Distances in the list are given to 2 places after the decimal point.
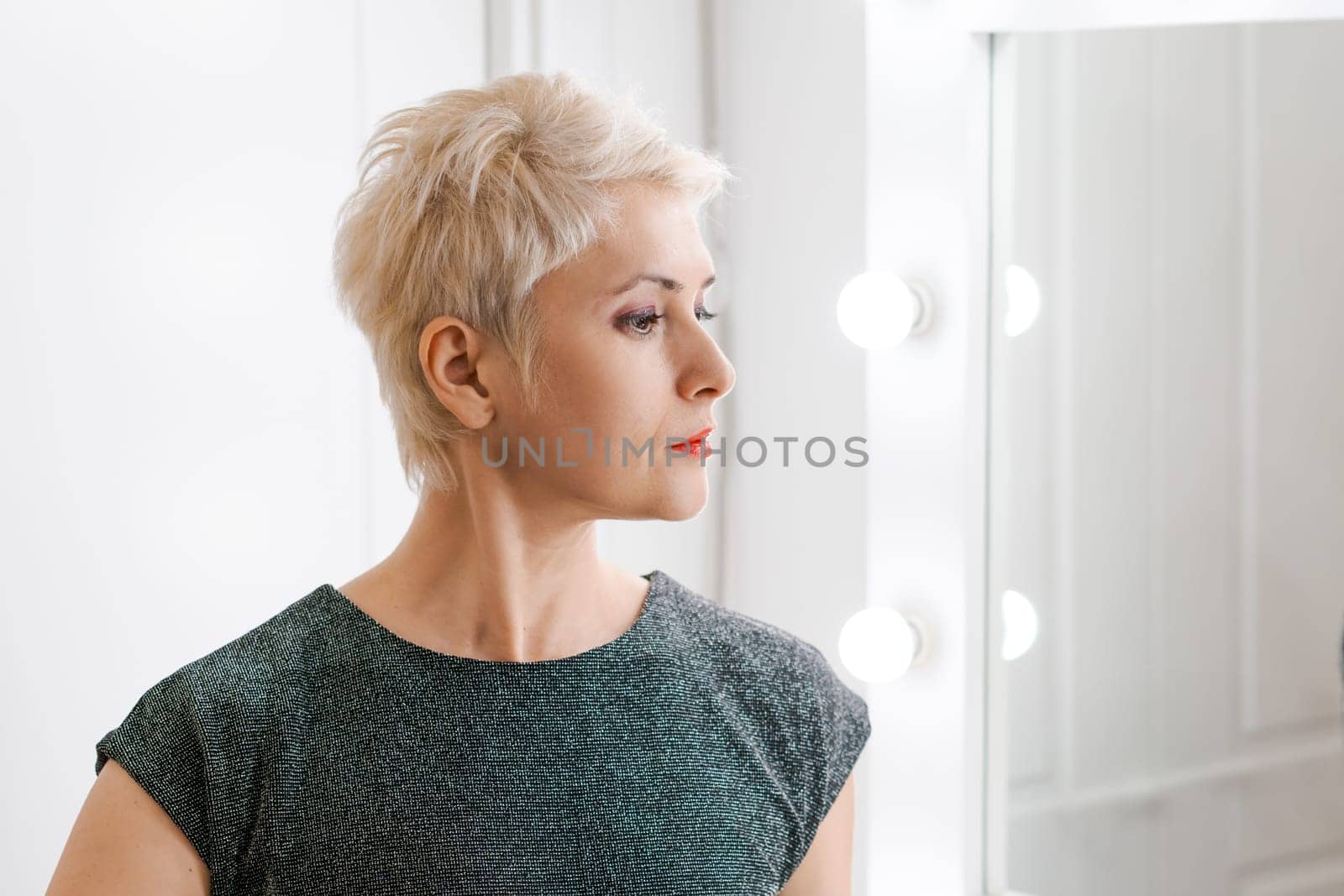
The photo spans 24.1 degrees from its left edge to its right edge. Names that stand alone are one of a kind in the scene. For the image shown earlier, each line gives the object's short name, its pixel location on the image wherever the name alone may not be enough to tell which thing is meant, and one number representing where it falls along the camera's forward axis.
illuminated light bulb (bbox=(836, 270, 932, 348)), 2.11
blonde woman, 1.88
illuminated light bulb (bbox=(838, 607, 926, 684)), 2.13
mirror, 1.99
